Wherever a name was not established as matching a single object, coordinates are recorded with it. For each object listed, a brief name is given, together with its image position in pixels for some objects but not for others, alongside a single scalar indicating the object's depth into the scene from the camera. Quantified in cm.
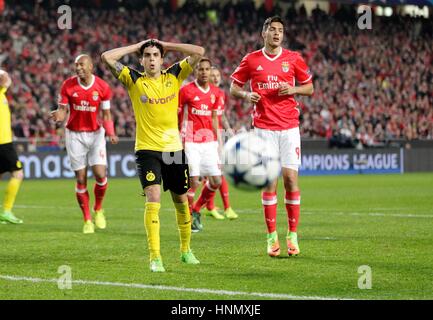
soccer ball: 858
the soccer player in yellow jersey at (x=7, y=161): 1485
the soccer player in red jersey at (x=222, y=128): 1465
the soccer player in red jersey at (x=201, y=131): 1405
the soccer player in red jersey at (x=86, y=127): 1327
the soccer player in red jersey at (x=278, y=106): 1012
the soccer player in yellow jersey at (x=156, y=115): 891
